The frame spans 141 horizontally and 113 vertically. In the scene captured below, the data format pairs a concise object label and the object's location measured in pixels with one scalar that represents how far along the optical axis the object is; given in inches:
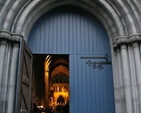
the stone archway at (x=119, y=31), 194.5
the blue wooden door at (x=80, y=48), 219.8
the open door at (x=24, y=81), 172.7
